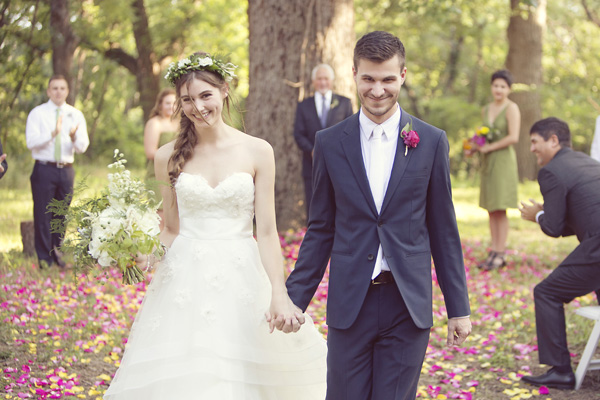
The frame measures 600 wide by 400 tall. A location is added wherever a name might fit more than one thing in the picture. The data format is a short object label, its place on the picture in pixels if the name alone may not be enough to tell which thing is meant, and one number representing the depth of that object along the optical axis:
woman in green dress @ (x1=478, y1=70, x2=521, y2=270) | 9.23
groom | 3.23
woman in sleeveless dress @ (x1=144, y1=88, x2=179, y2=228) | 8.95
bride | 3.73
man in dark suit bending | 5.38
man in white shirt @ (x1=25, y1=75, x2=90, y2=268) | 8.73
